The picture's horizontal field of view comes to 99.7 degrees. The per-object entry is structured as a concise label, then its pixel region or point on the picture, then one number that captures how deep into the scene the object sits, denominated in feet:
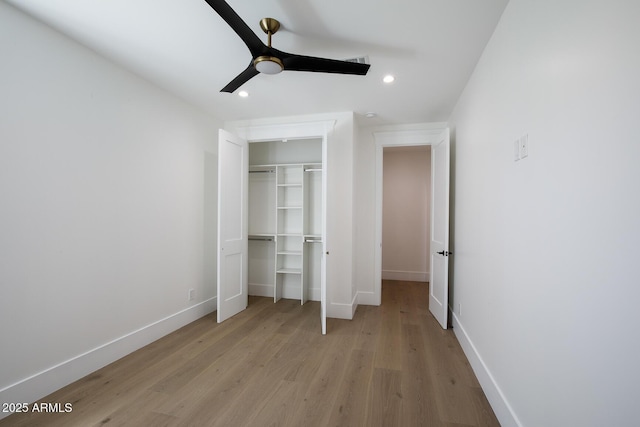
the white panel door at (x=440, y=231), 10.16
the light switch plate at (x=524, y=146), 4.61
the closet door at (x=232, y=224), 10.71
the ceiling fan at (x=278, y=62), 5.62
